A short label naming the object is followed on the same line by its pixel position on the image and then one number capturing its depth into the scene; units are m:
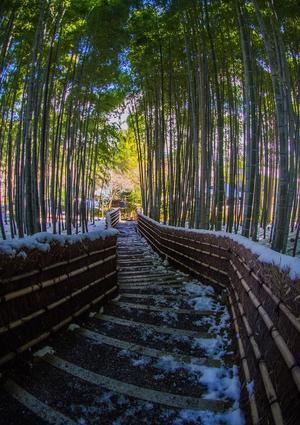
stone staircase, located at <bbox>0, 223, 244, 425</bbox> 1.62
